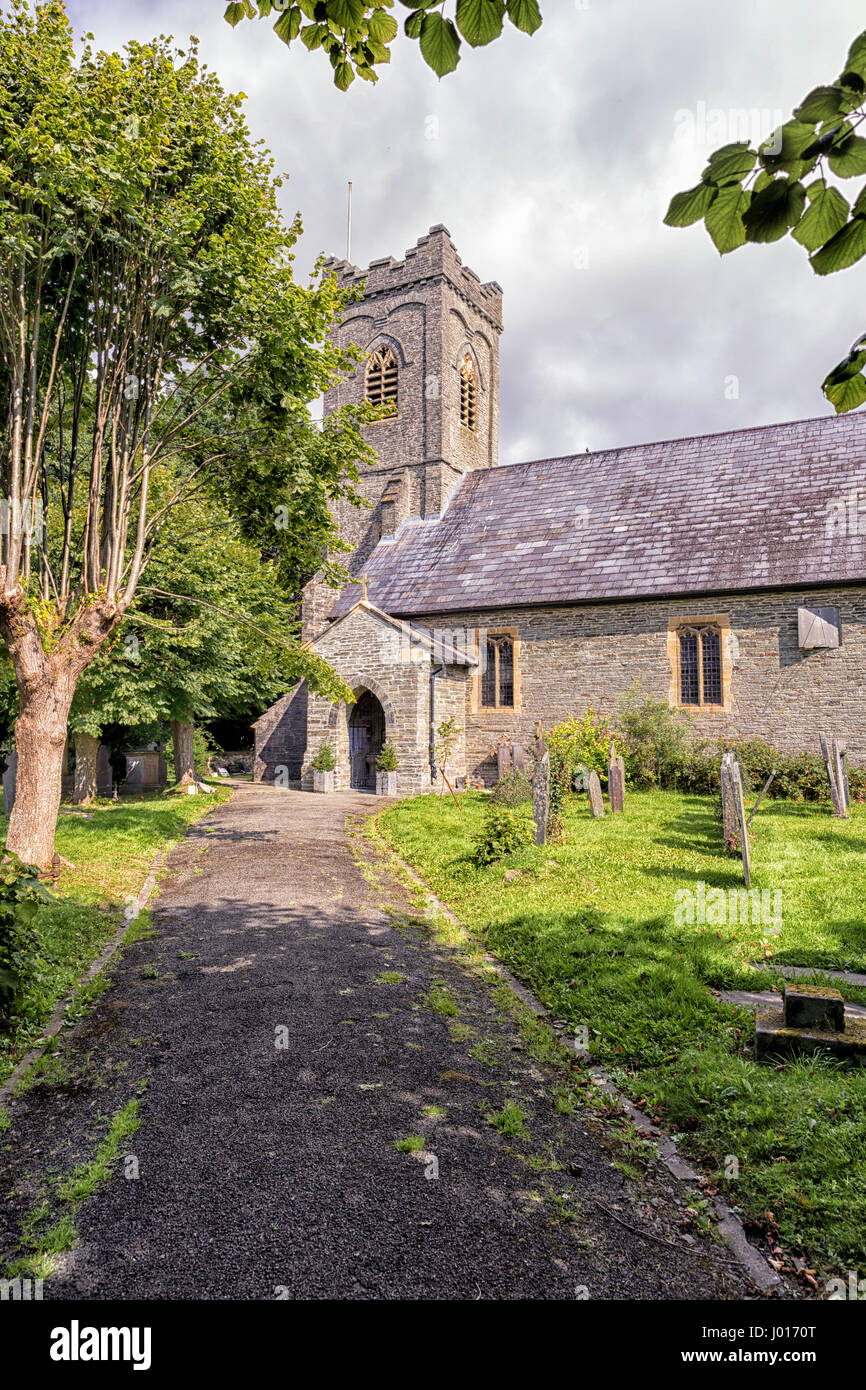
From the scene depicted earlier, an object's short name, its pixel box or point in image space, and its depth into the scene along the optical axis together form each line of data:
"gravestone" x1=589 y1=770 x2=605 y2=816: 14.10
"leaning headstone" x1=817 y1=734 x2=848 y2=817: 13.70
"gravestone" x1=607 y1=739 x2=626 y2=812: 14.61
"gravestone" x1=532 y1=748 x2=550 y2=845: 10.99
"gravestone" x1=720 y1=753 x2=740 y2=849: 10.25
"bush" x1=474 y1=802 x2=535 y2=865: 10.39
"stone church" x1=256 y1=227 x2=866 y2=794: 18.02
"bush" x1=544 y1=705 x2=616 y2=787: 17.56
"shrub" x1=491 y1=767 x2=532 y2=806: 15.20
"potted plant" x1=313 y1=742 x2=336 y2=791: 21.05
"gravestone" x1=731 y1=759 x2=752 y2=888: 8.34
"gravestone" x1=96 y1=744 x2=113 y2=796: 22.83
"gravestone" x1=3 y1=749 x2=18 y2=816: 15.80
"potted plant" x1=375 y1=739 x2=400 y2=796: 20.12
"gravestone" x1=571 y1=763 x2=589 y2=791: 16.60
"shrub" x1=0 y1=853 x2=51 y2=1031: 4.88
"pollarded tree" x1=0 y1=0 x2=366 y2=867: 8.26
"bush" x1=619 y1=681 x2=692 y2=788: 18.34
